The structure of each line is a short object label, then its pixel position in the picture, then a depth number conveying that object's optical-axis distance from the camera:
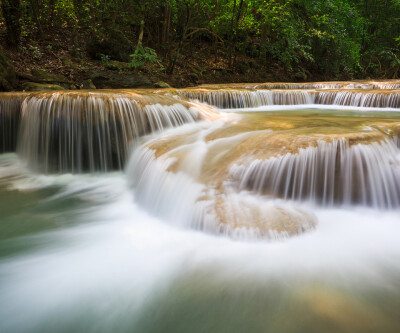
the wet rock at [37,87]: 7.44
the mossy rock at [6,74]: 7.16
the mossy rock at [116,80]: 9.18
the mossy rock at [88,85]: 8.80
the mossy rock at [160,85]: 10.07
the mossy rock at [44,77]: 8.36
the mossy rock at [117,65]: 10.87
